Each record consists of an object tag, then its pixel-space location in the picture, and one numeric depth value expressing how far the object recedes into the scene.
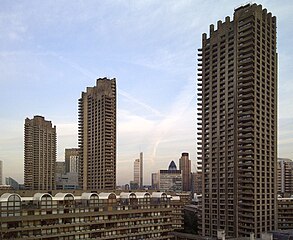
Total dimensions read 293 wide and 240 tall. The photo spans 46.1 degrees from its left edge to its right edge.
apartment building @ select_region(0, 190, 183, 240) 64.10
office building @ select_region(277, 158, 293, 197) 187.46
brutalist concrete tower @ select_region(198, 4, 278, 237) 89.75
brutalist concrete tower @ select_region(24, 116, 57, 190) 191.00
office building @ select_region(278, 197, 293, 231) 105.00
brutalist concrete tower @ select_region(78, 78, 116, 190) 152.88
